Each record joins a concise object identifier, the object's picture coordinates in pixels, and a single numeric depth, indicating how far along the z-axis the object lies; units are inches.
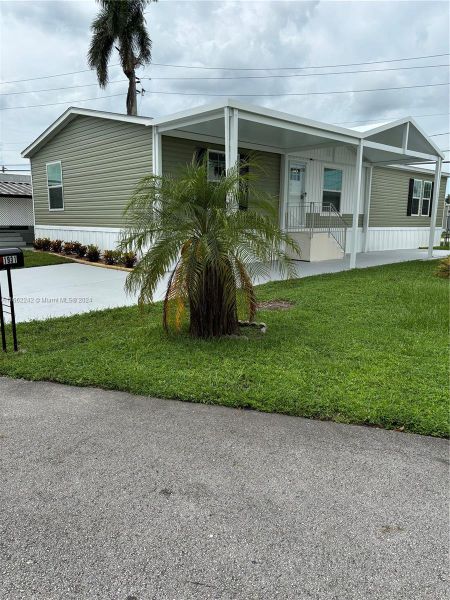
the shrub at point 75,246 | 506.6
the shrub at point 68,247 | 515.5
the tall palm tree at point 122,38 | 762.1
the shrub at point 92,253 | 474.0
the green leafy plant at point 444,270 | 399.9
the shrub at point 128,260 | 422.3
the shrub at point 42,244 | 574.6
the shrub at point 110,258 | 445.6
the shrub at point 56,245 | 550.6
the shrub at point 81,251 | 496.1
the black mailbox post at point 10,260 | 170.4
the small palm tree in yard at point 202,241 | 185.0
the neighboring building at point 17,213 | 721.0
